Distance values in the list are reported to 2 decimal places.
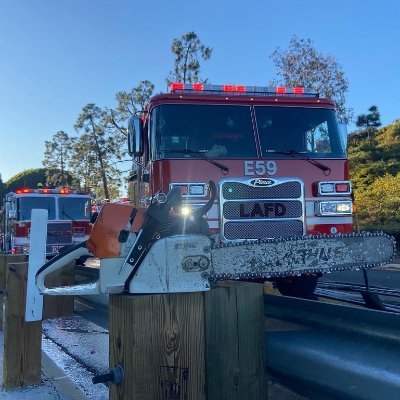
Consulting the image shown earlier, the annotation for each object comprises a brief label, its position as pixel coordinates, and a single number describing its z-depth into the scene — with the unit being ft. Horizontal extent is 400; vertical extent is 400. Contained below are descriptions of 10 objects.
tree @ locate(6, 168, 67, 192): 189.16
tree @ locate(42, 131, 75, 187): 138.51
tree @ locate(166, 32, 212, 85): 92.07
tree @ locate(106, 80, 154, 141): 103.30
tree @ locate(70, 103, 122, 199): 120.98
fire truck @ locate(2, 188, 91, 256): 54.49
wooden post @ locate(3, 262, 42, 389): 13.35
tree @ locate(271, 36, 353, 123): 83.35
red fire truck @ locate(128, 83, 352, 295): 16.58
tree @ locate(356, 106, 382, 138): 104.47
